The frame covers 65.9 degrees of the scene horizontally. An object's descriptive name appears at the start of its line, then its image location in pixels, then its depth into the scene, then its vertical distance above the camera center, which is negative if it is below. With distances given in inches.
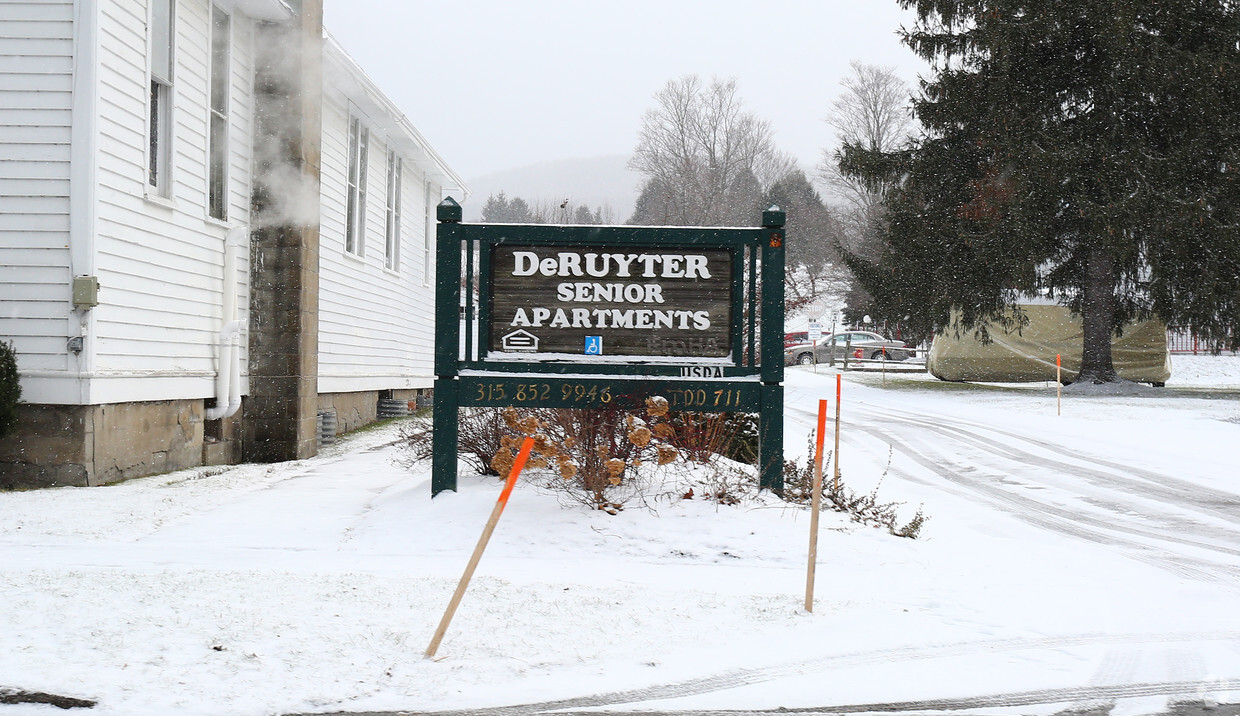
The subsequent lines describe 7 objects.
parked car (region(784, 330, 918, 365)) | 1702.8 +34.7
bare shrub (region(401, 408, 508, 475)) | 307.9 -24.2
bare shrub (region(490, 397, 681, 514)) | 270.4 -25.0
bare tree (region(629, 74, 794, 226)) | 2111.2 +494.2
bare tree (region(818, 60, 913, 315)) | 2455.7 +662.3
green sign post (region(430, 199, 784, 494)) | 289.6 +13.5
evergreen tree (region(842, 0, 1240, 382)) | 882.8 +199.6
